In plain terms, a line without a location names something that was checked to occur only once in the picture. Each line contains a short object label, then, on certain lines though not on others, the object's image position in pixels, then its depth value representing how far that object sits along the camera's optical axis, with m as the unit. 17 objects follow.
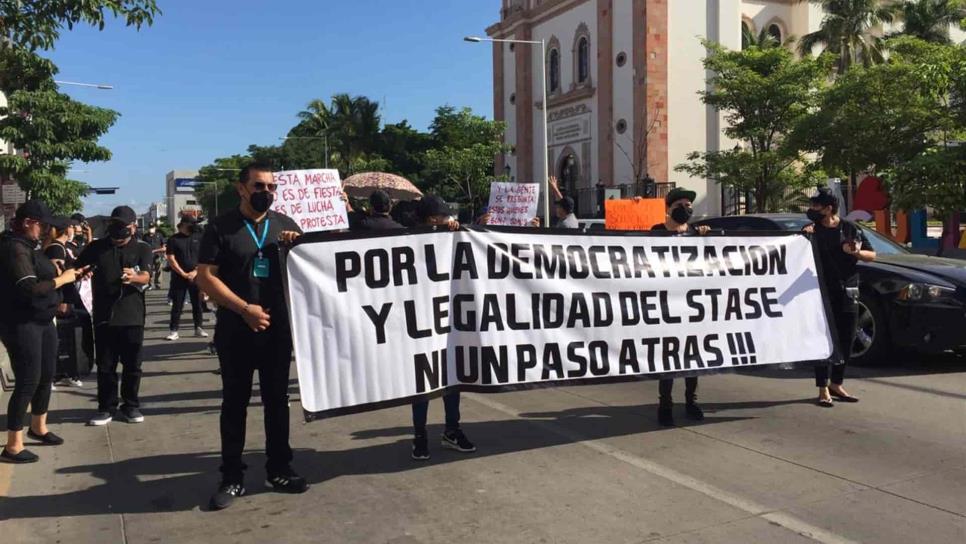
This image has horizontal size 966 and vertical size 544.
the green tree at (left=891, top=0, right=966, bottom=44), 42.00
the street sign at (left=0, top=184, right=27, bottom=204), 17.86
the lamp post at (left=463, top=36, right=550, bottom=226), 27.62
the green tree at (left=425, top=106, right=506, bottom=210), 43.47
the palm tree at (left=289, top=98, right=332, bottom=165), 72.25
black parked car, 8.16
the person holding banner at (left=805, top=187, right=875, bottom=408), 6.85
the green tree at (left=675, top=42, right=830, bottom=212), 26.41
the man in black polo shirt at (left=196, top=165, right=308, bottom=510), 4.54
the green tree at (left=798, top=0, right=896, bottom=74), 40.53
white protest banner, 4.86
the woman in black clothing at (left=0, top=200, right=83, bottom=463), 5.55
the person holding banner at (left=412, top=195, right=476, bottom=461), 5.42
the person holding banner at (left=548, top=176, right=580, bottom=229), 9.13
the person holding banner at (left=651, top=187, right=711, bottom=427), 6.25
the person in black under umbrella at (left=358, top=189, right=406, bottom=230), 6.45
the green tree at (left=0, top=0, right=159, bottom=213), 19.67
